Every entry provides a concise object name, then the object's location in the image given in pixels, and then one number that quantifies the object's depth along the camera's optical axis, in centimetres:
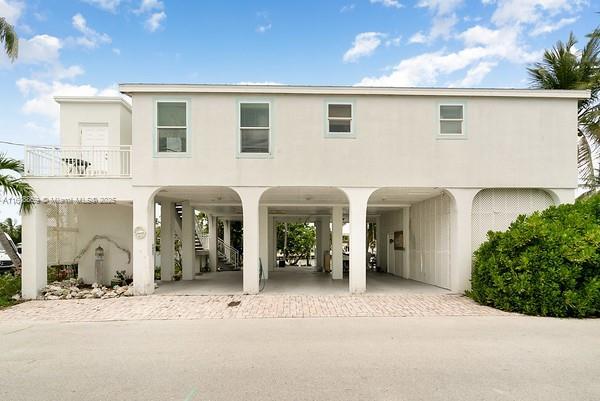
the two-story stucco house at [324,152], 1156
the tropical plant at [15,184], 1112
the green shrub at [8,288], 1095
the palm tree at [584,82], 1627
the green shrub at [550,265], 865
